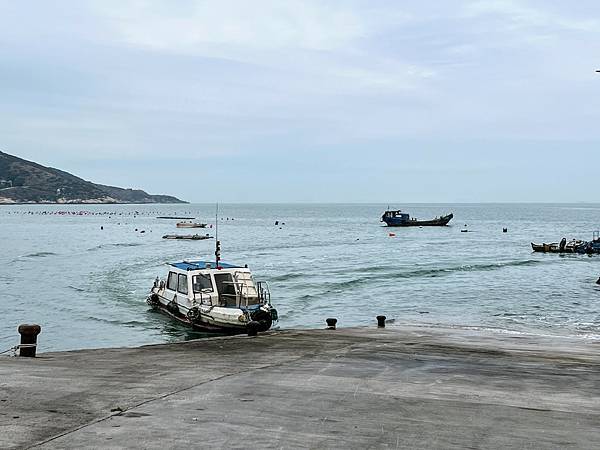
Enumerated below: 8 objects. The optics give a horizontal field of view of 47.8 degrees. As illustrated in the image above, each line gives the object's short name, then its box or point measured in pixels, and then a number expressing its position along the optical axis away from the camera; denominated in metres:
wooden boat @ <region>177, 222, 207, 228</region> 142.57
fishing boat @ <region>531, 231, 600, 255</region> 72.19
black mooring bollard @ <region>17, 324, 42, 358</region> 15.09
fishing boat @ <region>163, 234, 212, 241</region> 102.31
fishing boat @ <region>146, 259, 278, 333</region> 26.70
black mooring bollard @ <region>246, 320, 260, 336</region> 20.53
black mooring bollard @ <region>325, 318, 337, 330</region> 23.47
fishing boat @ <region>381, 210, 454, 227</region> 140.62
